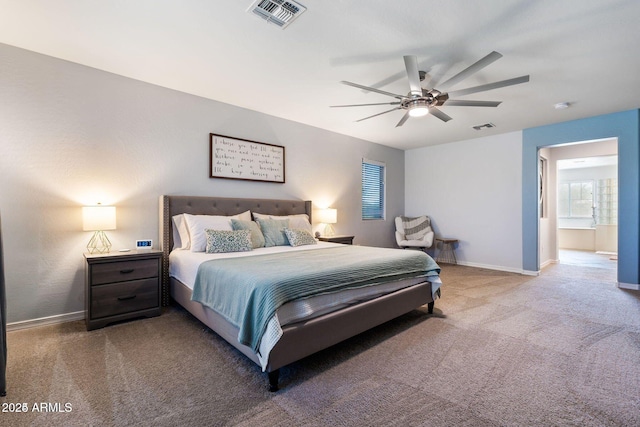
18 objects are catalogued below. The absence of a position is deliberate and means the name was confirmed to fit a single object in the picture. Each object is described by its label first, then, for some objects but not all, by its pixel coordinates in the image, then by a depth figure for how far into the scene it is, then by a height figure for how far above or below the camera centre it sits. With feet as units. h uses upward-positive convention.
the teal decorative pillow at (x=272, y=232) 12.23 -0.81
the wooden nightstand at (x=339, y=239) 15.55 -1.42
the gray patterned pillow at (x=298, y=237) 12.45 -1.03
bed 6.13 -2.46
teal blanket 6.10 -1.61
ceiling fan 7.70 +3.79
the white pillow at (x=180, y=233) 11.20 -0.76
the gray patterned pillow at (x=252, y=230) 11.68 -0.68
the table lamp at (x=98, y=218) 9.21 -0.14
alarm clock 10.65 -1.12
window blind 19.93 +1.69
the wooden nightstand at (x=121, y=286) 8.86 -2.31
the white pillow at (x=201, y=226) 10.62 -0.48
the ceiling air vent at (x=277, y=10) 6.86 +4.92
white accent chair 19.44 -1.90
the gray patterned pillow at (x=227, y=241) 10.30 -1.01
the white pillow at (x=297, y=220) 13.53 -0.33
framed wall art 12.87 +2.54
